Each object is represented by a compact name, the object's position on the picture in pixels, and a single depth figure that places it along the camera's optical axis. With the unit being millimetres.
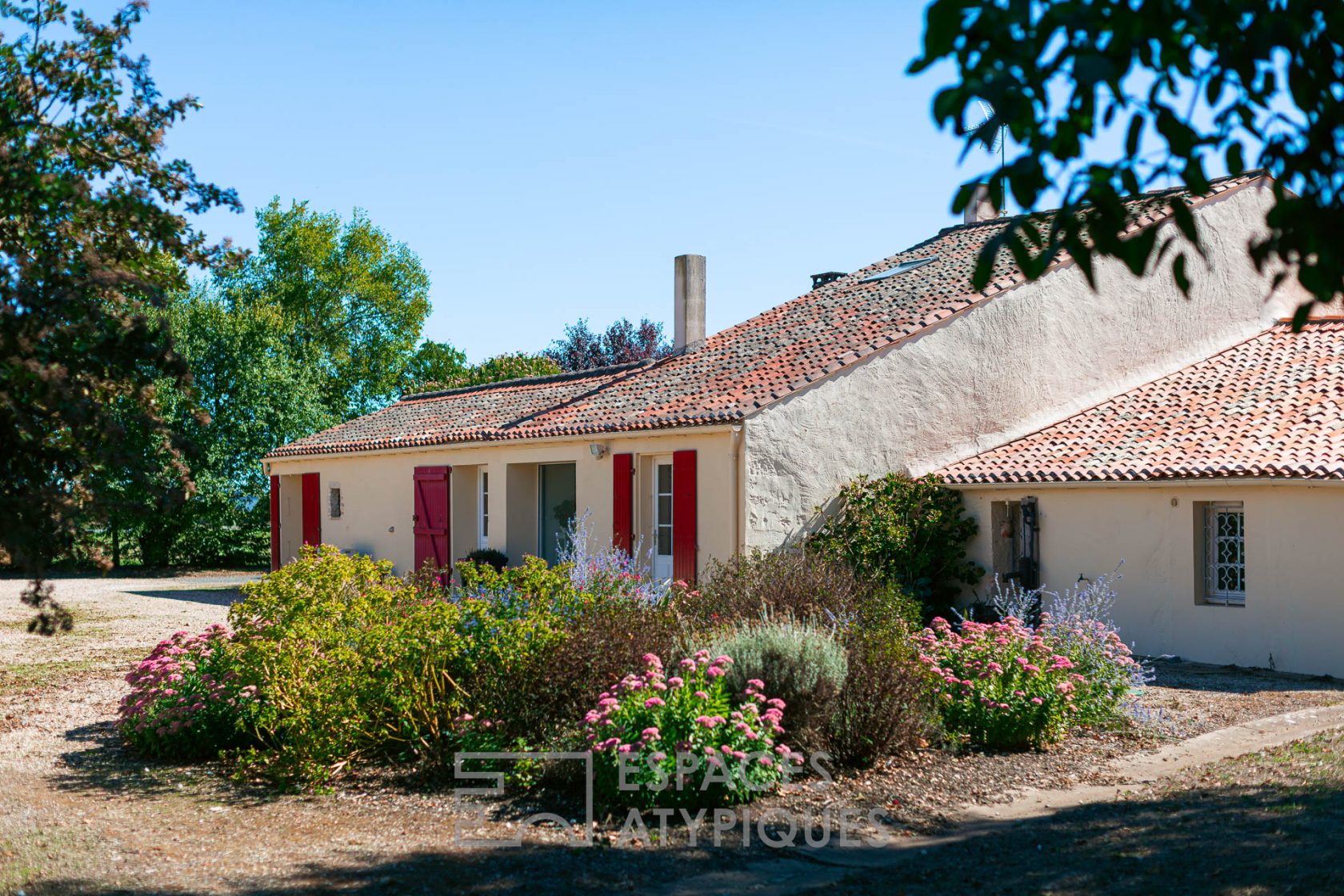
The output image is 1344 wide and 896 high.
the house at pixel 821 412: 14422
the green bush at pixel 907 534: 14680
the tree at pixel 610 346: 40000
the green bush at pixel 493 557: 17625
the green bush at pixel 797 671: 7160
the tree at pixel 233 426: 30141
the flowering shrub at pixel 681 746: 6227
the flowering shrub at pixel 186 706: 7863
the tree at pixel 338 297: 42969
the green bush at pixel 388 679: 7145
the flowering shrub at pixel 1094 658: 8516
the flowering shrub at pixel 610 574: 8398
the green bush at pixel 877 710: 7297
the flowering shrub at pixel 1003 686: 7910
